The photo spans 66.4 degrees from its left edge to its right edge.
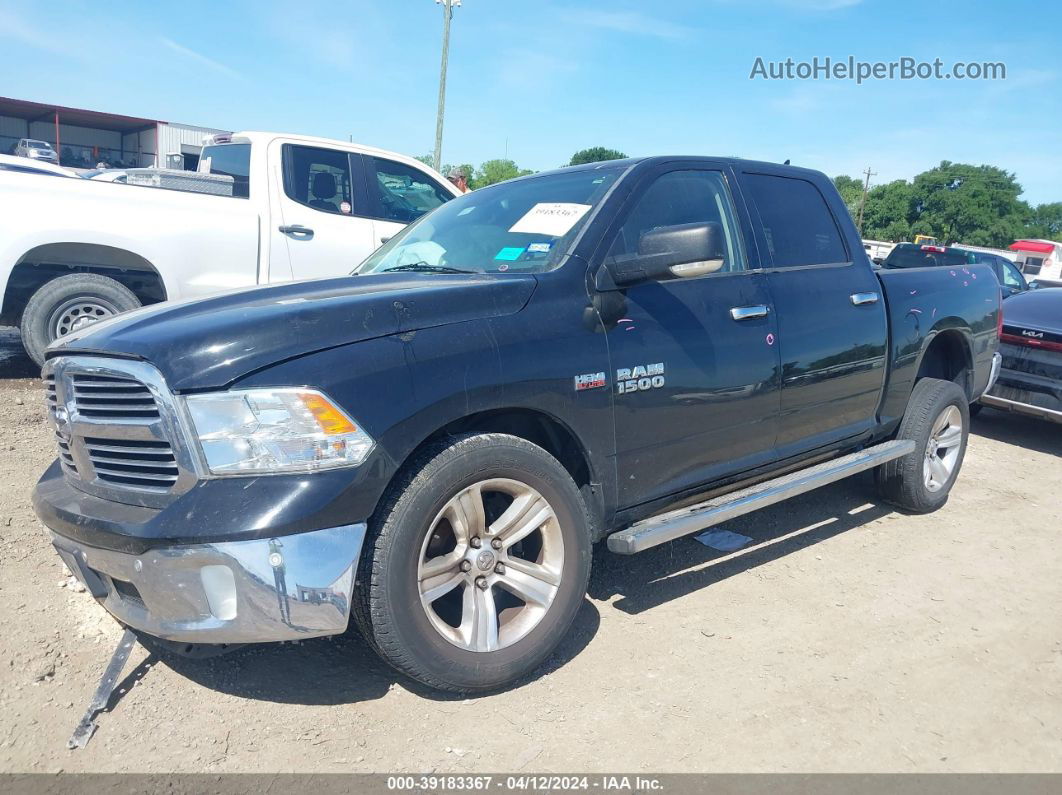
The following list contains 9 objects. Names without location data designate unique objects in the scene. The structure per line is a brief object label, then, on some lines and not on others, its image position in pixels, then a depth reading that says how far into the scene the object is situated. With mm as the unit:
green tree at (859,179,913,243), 79688
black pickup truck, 2389
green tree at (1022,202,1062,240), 95500
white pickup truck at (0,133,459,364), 5953
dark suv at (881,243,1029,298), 10945
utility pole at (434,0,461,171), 23078
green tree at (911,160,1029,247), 79000
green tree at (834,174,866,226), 78500
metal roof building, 39500
